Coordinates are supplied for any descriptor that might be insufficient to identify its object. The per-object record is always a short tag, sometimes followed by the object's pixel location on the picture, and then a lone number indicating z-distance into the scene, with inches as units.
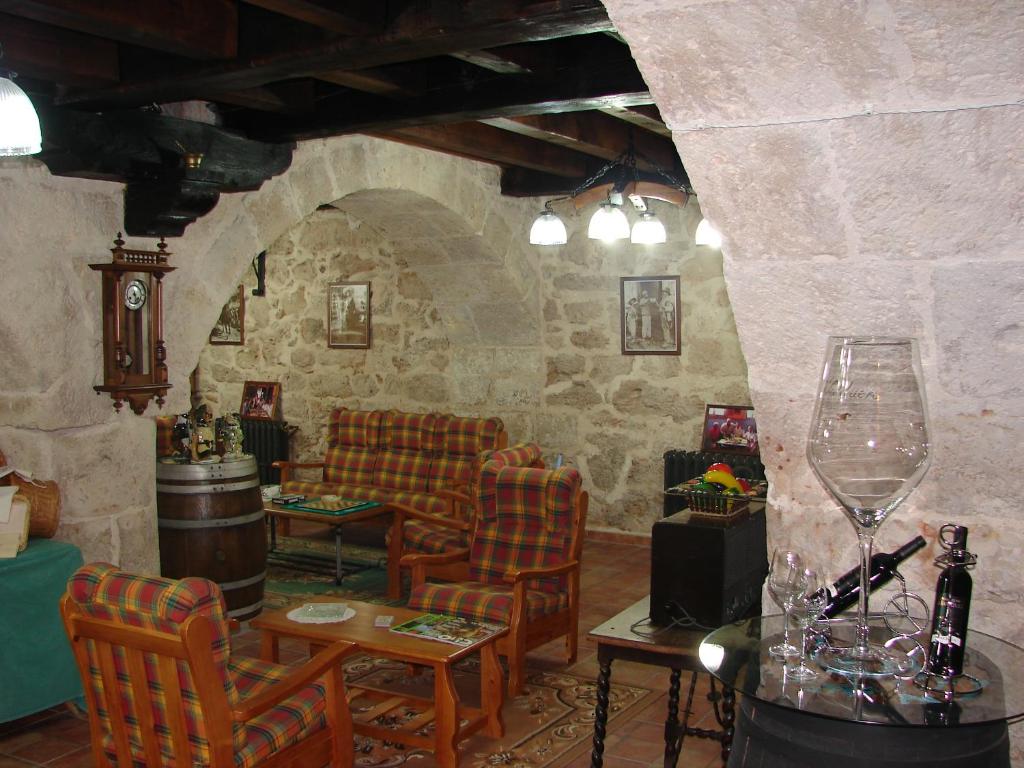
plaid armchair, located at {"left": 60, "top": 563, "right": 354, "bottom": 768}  100.4
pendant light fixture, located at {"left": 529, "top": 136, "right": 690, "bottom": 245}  209.0
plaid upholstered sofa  252.7
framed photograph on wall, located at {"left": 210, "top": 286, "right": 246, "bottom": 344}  334.3
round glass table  51.6
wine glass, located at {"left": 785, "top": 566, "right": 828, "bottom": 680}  62.6
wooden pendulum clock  170.6
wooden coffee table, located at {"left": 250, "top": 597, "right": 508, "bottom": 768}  134.5
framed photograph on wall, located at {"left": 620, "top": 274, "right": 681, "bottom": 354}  271.1
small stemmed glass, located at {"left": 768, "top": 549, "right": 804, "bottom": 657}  65.4
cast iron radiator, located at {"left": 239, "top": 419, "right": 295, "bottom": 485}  322.3
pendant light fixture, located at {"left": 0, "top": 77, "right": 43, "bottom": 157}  105.6
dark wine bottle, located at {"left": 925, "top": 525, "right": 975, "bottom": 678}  56.3
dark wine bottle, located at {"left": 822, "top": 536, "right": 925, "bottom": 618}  63.7
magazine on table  139.9
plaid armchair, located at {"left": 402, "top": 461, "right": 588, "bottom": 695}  165.3
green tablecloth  144.2
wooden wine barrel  187.9
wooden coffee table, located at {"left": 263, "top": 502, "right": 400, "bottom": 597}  226.4
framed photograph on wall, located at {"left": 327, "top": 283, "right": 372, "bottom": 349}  313.9
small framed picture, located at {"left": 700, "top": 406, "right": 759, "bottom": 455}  258.5
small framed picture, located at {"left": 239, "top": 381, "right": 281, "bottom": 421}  327.3
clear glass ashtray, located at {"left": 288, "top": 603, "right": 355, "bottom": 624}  146.9
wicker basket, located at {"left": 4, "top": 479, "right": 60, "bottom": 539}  157.5
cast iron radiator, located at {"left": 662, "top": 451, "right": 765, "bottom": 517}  254.5
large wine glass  57.9
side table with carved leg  106.2
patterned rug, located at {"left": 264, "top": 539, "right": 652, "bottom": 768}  140.9
